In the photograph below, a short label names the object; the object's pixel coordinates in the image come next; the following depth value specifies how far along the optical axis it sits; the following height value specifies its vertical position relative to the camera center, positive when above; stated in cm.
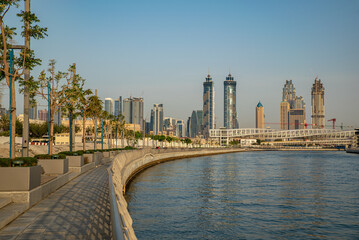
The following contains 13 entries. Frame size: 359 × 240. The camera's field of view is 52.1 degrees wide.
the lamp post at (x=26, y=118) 1911 +68
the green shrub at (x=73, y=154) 2896 -181
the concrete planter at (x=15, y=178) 1385 -180
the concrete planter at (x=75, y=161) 2889 -236
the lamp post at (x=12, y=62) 1837 +346
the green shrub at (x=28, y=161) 1466 -121
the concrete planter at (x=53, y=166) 2162 -209
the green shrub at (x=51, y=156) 2183 -154
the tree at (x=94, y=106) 5438 +388
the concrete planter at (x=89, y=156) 3547 -250
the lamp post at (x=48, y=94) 3081 +308
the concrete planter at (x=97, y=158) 3756 -284
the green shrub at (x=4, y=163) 1422 -125
